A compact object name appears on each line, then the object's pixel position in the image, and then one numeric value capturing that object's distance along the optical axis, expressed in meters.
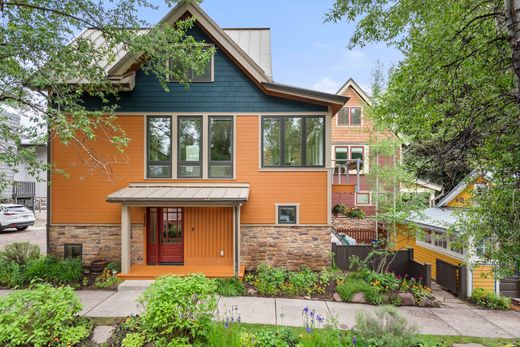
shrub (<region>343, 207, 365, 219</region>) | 9.44
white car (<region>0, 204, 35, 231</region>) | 14.28
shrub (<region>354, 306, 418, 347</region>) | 3.89
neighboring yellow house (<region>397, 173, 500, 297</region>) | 8.01
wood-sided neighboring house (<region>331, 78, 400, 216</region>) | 16.56
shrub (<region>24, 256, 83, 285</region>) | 7.25
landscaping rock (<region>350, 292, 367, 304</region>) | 6.57
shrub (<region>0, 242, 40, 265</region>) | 7.79
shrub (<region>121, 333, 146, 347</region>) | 3.92
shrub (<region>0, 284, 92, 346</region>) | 3.67
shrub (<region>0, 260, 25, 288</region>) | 7.08
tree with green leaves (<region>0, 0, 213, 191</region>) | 5.77
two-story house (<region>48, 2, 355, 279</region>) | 8.30
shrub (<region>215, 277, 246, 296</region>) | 6.69
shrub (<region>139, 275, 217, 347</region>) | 3.87
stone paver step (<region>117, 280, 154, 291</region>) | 7.00
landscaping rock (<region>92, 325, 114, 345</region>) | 4.35
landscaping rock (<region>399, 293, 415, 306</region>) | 6.60
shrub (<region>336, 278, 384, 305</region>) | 6.53
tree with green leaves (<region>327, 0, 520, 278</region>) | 3.99
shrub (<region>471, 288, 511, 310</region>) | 7.21
